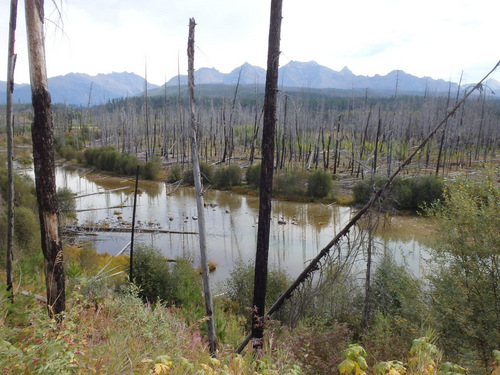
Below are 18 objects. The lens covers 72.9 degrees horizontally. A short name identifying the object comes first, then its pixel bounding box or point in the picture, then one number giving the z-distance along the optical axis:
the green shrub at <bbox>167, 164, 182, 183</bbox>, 31.06
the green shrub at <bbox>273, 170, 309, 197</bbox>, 27.56
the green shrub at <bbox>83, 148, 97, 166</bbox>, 41.02
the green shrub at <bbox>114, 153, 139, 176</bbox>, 36.00
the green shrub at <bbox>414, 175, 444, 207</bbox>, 22.61
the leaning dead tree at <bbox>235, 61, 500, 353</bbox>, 5.59
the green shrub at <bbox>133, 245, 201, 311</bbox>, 11.75
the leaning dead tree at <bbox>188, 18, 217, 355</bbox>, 6.50
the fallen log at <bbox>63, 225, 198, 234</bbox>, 19.34
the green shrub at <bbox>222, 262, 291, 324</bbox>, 11.19
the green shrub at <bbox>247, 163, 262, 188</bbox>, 29.40
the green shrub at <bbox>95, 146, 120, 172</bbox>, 37.97
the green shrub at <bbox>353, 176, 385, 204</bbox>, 23.11
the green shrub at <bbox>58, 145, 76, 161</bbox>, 44.56
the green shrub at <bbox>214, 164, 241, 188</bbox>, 30.45
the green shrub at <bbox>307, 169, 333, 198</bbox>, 26.88
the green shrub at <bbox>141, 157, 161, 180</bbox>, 34.56
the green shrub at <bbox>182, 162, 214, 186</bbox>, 30.47
